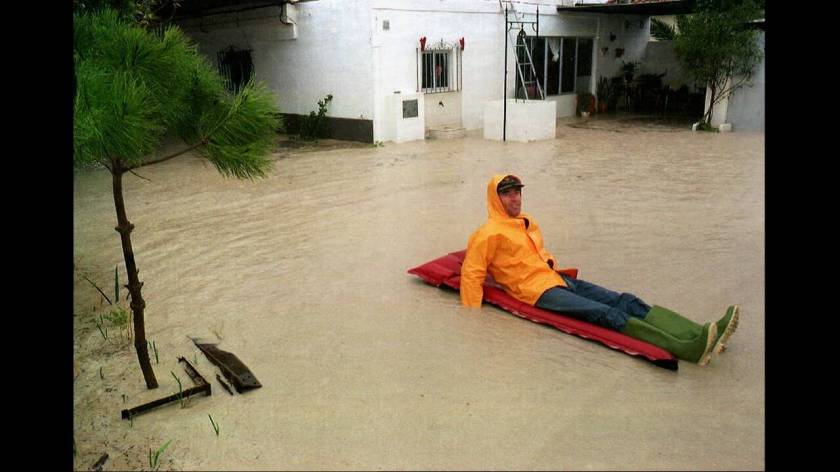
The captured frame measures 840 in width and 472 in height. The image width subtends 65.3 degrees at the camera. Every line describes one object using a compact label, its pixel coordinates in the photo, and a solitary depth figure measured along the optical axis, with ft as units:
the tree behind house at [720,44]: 45.70
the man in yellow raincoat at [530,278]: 12.98
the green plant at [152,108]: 9.41
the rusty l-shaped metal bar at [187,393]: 10.71
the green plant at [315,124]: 45.47
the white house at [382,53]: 42.45
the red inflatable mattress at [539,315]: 12.10
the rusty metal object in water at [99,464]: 9.26
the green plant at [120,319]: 14.78
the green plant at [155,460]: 9.34
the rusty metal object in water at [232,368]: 11.59
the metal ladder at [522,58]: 50.44
